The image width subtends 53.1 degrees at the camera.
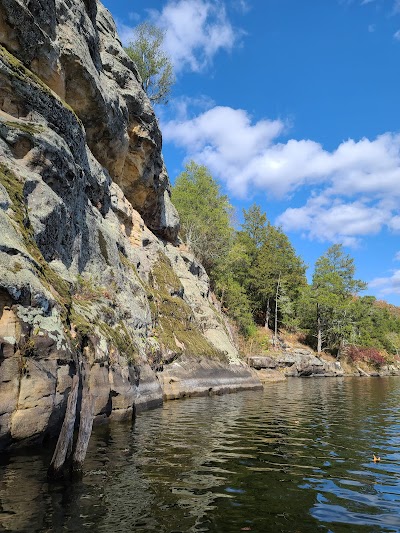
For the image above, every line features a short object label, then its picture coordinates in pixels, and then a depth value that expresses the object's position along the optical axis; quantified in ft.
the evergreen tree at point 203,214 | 153.38
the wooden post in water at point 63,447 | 24.91
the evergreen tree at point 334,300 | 199.93
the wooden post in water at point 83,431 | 26.14
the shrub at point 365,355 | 213.66
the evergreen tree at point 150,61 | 138.10
